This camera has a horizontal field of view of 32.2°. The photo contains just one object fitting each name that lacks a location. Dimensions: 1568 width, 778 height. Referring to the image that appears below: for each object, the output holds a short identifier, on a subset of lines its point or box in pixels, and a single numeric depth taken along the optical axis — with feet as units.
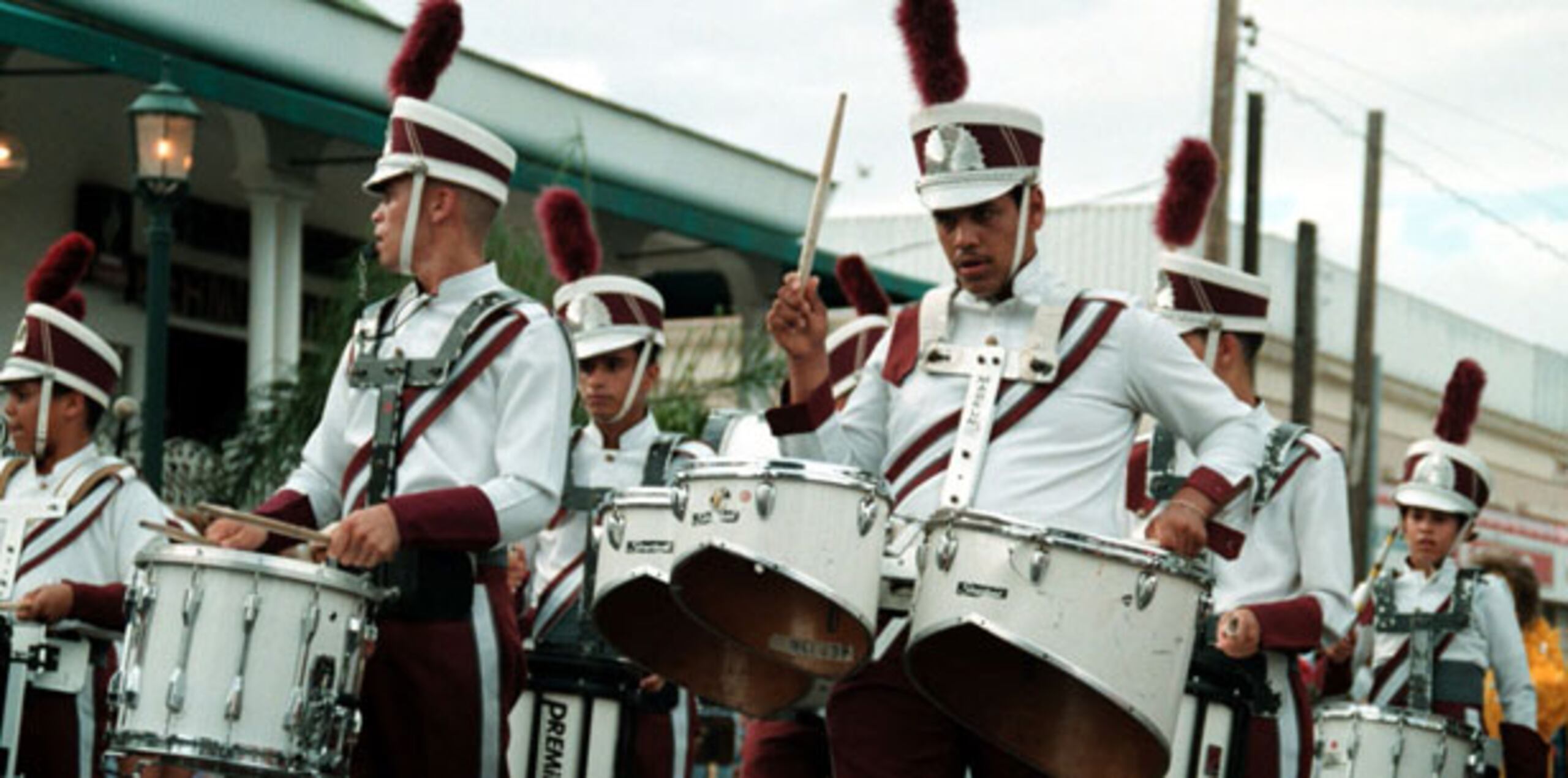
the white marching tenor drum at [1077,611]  17.81
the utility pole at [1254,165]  85.05
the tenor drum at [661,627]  20.90
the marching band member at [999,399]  20.03
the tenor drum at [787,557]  18.45
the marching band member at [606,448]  30.96
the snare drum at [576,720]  30.37
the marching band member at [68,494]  31.37
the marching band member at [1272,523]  26.22
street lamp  45.65
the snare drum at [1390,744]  31.22
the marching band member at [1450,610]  37.19
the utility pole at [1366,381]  99.09
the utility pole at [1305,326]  90.07
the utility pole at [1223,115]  77.10
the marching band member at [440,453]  20.88
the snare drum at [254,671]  19.92
